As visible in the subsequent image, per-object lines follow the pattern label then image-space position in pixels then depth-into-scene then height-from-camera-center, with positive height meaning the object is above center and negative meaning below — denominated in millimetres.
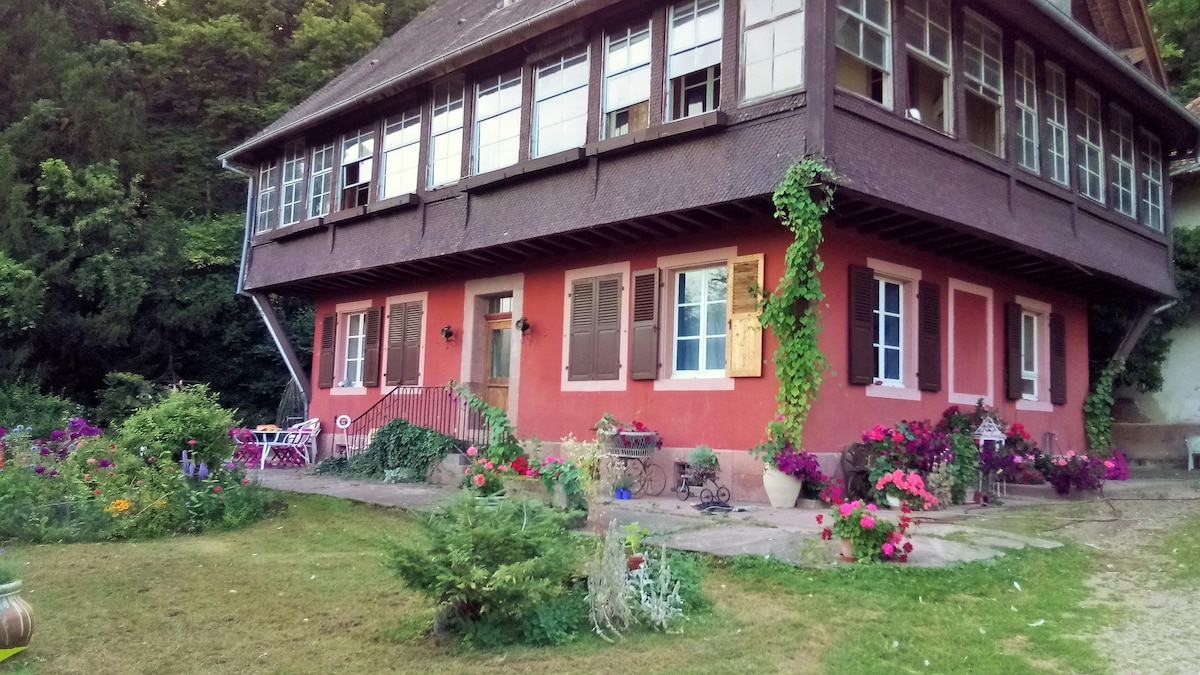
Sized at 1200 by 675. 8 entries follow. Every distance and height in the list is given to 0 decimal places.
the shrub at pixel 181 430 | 8867 -200
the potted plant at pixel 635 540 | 5176 -668
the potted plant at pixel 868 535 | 6266 -694
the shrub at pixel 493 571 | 4438 -731
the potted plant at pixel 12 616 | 4234 -982
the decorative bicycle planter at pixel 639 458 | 10484 -377
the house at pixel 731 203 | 9688 +2723
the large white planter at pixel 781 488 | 9352 -587
